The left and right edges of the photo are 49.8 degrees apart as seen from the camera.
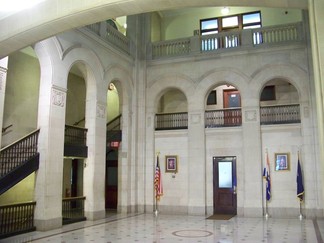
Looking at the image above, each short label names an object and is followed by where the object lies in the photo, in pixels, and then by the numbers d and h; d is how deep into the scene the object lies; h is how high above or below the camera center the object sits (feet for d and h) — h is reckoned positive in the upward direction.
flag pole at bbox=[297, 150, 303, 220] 43.46 -5.07
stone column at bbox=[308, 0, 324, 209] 14.25 +5.13
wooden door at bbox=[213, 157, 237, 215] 48.14 -1.59
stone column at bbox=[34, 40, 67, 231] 35.12 +3.51
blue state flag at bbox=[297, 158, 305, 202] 43.73 -1.75
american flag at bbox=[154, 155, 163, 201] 49.73 -1.30
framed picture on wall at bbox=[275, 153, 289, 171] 45.70 +1.56
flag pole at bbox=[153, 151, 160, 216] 49.93 -3.97
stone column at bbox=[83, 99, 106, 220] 42.37 +1.49
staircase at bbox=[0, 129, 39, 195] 31.42 +1.37
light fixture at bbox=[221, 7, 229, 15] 57.95 +26.93
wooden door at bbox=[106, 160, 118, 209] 56.80 -1.59
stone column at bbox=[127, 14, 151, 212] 51.01 +10.41
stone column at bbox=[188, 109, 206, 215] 48.44 +1.48
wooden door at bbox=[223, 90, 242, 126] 57.34 +12.23
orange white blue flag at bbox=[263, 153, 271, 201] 45.34 -0.63
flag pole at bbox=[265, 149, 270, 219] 44.84 -0.50
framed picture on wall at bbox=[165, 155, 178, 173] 50.67 +1.48
